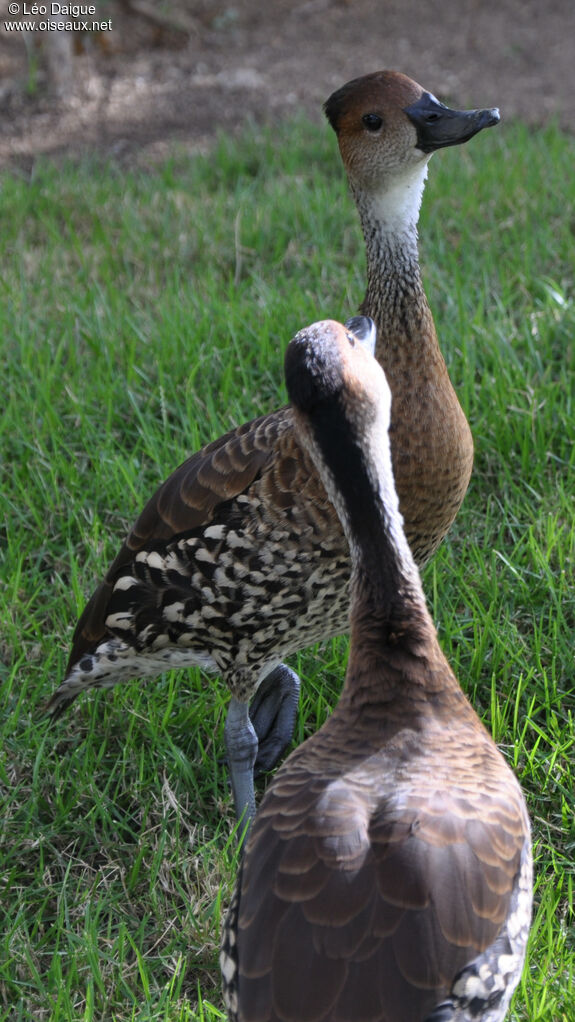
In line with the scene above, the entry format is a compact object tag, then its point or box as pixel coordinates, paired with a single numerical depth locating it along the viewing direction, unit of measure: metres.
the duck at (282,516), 3.13
